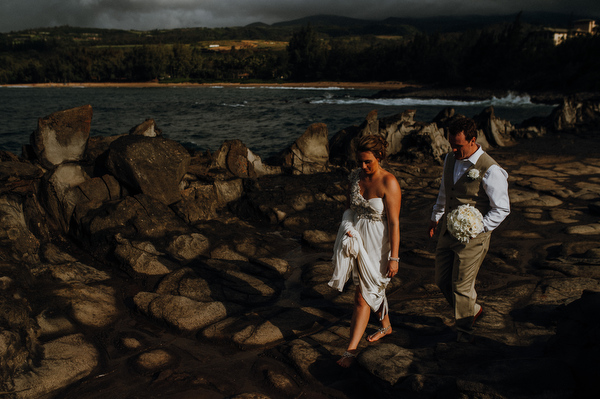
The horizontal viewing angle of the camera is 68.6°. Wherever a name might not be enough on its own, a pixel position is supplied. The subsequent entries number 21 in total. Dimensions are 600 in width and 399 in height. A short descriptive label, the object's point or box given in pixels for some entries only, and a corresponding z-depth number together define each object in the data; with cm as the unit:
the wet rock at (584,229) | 691
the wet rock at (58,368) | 354
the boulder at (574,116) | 2019
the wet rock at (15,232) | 541
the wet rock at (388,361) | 341
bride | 379
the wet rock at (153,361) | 391
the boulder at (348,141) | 1294
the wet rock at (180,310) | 462
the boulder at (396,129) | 1462
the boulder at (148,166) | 743
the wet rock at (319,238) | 708
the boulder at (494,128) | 1664
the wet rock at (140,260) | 589
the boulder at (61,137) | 807
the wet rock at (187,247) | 641
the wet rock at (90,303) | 470
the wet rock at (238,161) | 1037
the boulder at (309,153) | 1162
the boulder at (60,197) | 693
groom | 370
